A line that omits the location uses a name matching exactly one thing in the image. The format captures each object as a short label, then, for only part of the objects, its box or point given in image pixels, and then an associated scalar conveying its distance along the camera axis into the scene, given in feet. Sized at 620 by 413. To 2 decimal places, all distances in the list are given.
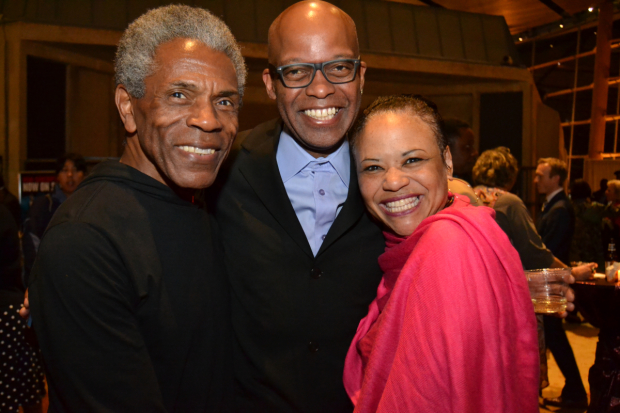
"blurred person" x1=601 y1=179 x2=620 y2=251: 19.71
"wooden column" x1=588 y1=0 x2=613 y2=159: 35.03
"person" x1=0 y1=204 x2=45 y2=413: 10.27
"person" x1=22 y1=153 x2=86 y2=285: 13.16
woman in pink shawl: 4.01
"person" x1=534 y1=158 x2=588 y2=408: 16.33
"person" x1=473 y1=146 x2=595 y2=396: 11.96
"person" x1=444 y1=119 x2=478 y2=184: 12.51
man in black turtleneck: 3.53
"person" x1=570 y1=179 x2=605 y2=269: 20.06
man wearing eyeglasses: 5.53
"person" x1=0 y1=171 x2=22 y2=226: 15.46
